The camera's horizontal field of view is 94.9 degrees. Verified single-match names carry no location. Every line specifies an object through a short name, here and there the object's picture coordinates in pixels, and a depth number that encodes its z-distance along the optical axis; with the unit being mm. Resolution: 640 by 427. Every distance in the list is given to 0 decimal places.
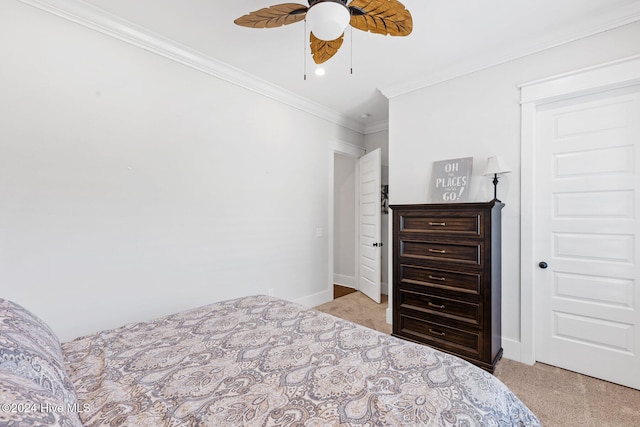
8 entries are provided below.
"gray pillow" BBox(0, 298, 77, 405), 799
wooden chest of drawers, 2303
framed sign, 2779
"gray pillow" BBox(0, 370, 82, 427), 563
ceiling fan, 1488
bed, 835
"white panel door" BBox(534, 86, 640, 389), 2139
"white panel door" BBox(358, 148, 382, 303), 4023
